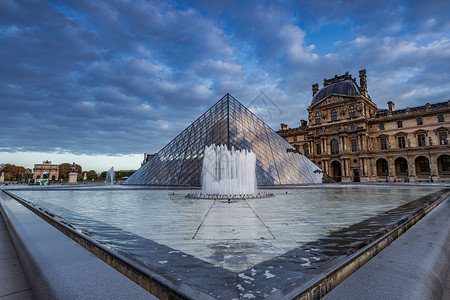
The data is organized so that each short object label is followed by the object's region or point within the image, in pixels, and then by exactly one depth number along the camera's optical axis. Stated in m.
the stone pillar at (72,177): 38.55
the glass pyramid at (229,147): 20.77
